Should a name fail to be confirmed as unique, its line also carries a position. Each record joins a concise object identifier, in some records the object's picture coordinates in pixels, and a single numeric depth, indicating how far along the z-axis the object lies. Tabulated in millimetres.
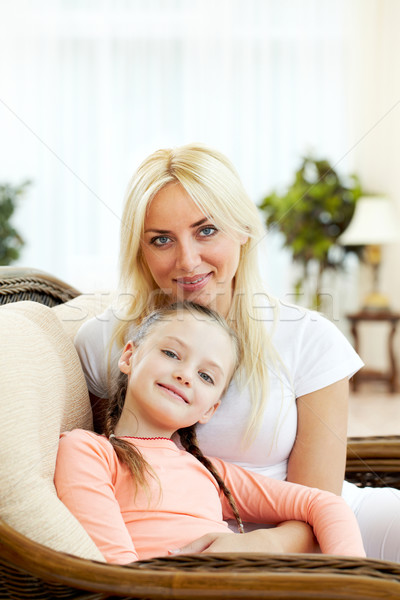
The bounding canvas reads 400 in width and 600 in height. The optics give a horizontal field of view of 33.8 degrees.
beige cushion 894
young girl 1056
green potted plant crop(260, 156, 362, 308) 4836
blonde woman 1379
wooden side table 4684
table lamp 4570
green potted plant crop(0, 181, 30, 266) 4871
